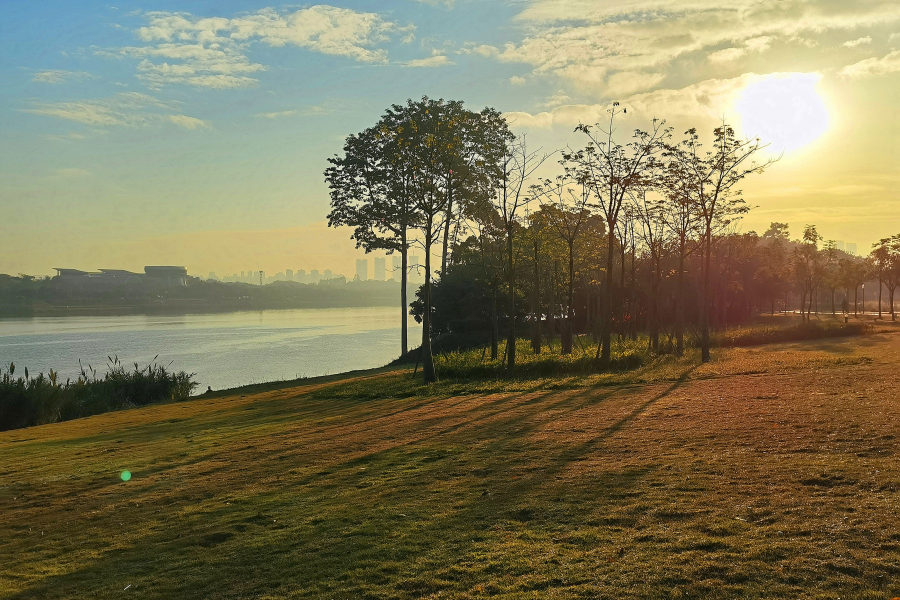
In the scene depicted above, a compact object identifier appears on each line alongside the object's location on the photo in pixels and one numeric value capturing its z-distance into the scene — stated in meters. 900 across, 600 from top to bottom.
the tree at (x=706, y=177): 25.62
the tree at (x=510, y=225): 23.17
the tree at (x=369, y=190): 38.88
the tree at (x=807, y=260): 51.75
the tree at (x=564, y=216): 27.45
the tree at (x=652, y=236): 29.69
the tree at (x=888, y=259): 55.59
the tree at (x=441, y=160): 23.67
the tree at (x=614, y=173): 24.95
